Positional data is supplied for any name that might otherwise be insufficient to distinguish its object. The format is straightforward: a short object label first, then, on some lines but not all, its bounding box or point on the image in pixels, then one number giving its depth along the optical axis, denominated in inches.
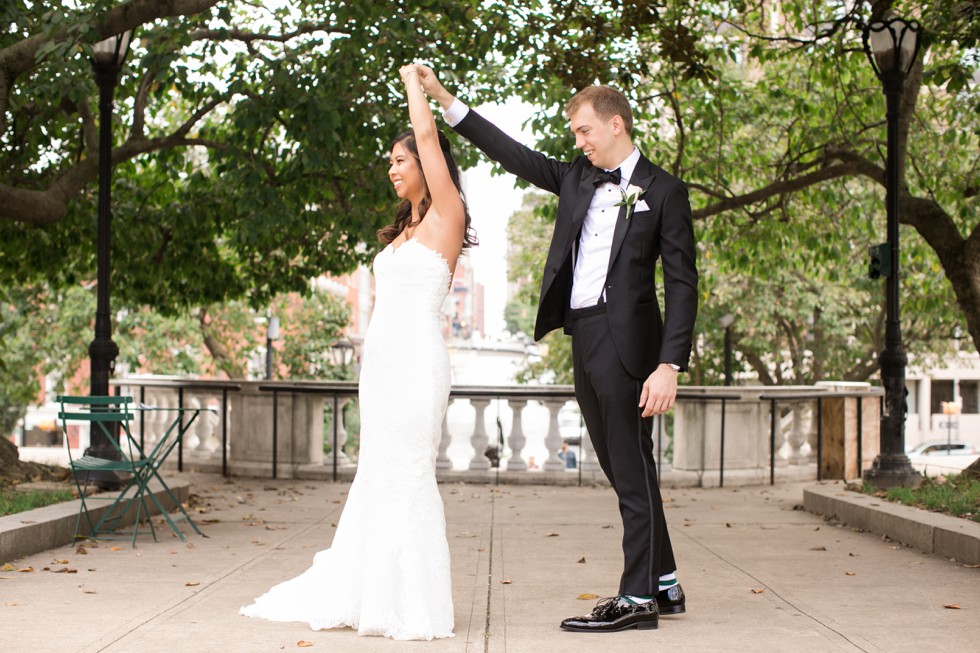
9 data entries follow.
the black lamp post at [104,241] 407.2
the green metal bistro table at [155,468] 318.0
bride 201.3
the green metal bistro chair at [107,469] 309.4
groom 202.4
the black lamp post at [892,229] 432.5
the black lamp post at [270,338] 1219.9
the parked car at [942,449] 2387.3
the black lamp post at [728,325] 1119.0
